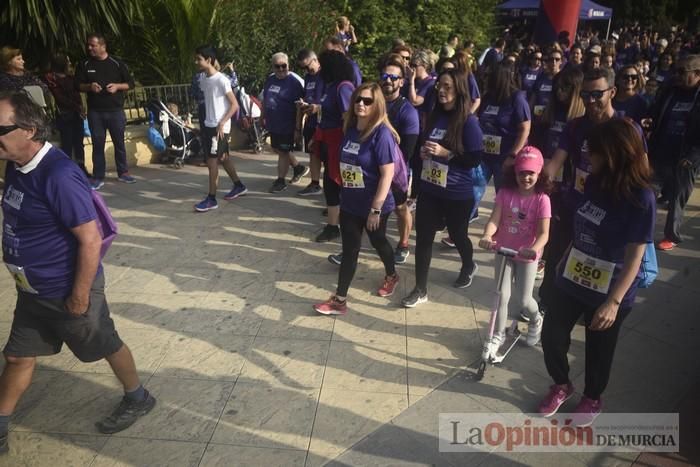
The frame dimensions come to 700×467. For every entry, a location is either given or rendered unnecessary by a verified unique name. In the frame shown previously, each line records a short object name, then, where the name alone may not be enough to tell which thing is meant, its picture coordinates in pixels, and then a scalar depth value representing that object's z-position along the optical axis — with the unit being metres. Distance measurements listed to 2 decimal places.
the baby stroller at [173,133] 8.30
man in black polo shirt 6.84
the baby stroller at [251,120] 8.66
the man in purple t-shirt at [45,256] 2.52
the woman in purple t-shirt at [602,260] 2.54
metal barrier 8.68
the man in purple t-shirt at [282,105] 6.59
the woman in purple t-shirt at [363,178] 3.90
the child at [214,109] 6.07
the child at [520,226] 3.31
